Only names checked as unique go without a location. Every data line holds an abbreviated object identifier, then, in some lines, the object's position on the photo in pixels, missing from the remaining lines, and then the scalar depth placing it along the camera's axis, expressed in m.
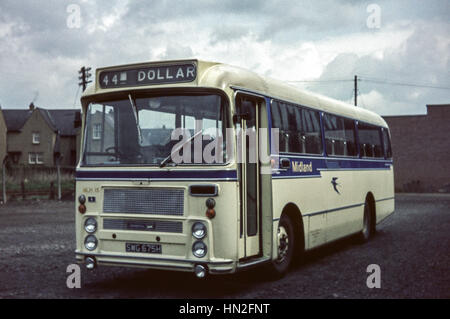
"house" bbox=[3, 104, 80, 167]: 74.81
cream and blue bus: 8.01
